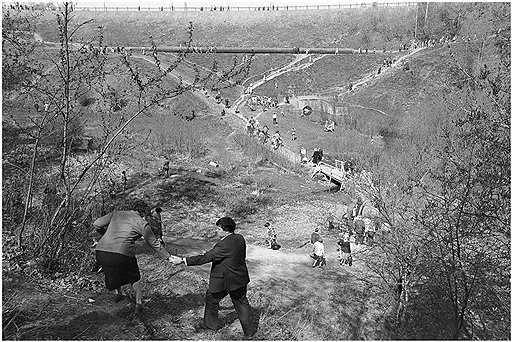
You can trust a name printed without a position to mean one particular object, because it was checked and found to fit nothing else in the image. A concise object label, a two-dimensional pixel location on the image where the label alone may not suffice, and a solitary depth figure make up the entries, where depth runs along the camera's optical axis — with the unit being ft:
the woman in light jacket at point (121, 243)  14.39
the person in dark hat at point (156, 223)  26.25
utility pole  170.14
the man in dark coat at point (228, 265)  13.94
